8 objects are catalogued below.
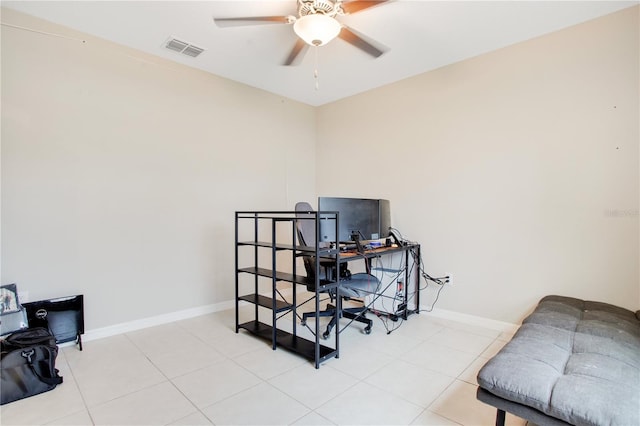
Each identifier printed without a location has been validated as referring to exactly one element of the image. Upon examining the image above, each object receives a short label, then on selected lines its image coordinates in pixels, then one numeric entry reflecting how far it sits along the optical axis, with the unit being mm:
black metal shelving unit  2363
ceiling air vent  2871
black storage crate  2438
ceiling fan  2019
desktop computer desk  3289
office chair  2846
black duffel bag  1886
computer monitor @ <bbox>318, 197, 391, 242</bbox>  2654
